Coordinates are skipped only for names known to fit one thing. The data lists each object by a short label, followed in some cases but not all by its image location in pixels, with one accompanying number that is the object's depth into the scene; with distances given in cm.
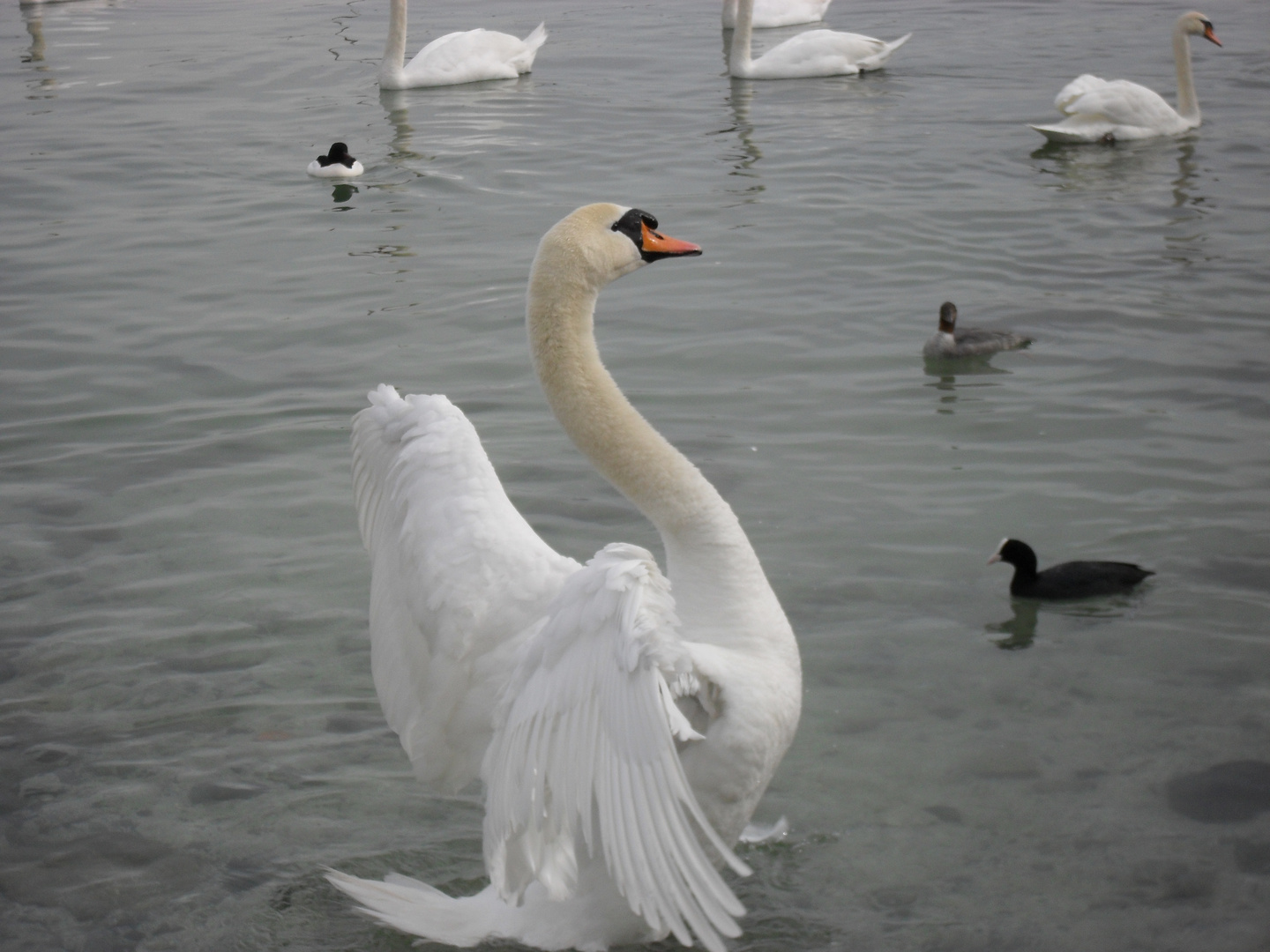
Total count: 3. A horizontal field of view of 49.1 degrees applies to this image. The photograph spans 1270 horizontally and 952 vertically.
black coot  548
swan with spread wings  290
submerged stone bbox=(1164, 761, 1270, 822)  429
